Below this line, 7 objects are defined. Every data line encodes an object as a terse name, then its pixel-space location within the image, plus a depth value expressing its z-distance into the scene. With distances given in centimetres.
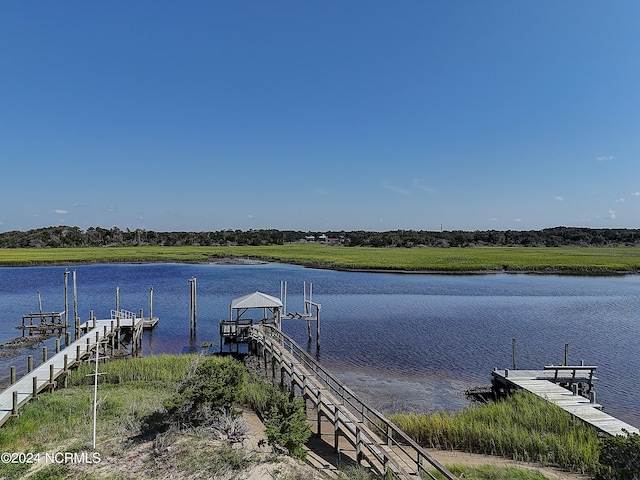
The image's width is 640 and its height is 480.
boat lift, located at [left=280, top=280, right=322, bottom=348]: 2820
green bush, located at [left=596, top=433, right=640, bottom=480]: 927
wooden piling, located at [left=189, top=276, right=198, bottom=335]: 3089
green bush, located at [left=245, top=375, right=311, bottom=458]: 1114
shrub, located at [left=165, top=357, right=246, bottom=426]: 1243
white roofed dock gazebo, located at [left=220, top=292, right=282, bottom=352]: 2577
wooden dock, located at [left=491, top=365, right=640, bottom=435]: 1348
